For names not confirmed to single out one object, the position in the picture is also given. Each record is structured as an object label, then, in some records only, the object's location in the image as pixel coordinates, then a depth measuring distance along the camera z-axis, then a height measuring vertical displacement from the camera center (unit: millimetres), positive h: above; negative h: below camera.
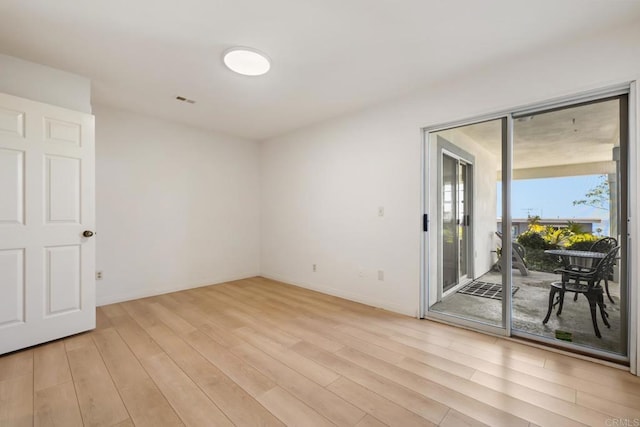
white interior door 2232 -76
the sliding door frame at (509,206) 1941 +63
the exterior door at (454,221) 3580 -100
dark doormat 3545 -1026
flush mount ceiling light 2285 +1326
